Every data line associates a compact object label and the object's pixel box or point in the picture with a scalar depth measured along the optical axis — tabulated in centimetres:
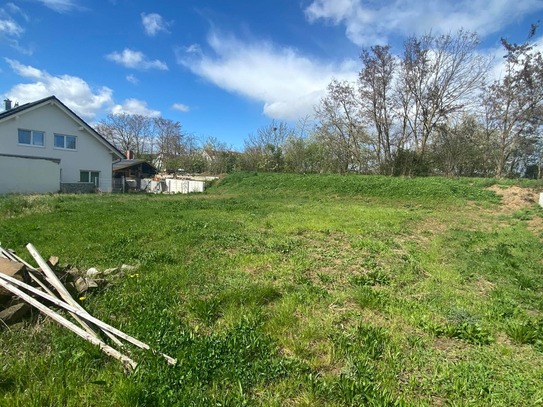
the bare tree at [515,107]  2316
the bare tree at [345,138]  2608
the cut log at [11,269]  307
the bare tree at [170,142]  4759
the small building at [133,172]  3254
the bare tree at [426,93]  2267
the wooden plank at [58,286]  280
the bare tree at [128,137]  4994
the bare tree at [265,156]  2966
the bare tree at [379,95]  2391
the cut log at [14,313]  288
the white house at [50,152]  1988
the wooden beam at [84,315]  254
